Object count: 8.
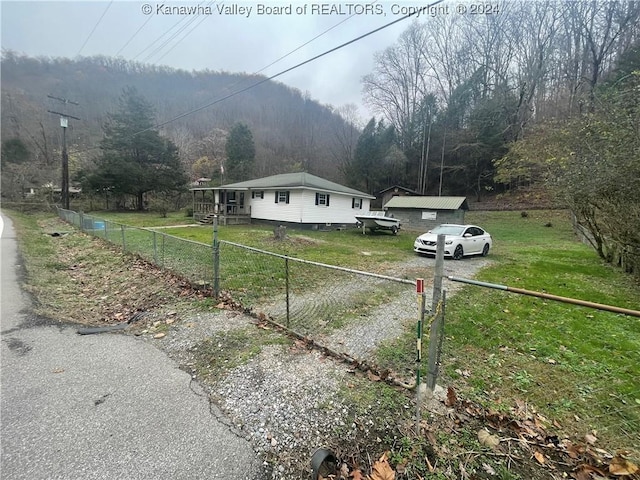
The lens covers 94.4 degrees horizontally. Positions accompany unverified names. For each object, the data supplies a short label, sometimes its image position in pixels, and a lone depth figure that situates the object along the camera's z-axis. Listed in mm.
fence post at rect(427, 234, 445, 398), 2591
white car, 11945
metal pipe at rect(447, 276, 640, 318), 1892
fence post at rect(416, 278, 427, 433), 2447
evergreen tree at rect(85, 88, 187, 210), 28672
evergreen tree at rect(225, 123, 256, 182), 40938
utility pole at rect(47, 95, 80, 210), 23281
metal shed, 25203
